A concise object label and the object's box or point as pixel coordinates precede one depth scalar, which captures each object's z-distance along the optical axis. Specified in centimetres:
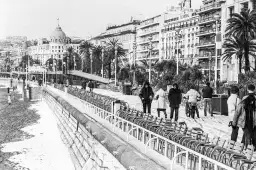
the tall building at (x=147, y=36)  11638
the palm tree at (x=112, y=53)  8725
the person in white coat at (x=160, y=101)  1858
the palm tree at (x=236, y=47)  4262
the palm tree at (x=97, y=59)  10439
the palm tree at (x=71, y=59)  14055
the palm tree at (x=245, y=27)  4131
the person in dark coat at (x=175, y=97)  1835
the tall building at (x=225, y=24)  5309
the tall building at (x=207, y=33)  7731
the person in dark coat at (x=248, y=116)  1057
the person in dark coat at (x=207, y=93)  2107
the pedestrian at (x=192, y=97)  2034
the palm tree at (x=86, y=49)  11746
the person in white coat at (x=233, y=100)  1240
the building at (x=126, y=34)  14225
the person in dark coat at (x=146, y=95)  1975
